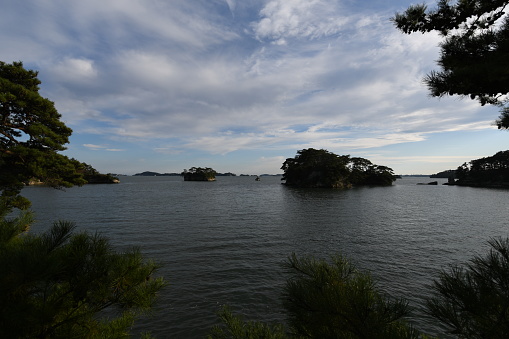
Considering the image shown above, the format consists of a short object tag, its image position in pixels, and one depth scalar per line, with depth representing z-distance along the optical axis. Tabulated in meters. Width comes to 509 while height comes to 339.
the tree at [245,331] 3.82
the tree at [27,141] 12.09
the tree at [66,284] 2.69
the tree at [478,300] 2.45
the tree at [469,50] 4.05
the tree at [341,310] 2.96
